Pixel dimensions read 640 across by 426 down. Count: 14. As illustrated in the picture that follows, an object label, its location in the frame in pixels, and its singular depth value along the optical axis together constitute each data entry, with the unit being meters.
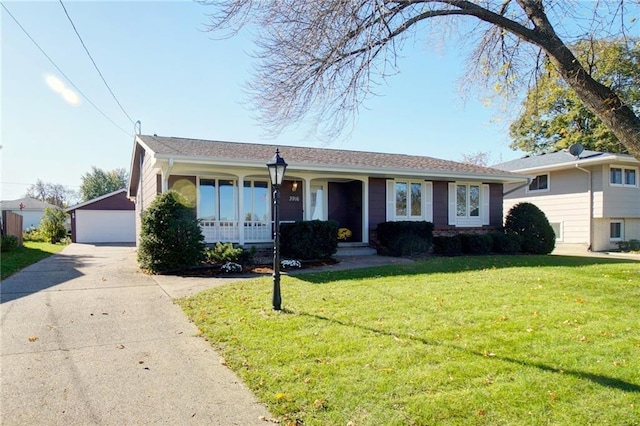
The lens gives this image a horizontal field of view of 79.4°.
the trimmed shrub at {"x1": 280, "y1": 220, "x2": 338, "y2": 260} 11.39
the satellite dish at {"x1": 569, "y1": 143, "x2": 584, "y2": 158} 18.05
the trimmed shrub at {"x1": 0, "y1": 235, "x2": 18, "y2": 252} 15.71
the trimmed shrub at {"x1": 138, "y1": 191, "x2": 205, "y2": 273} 9.80
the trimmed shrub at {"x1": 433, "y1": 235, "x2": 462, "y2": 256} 13.88
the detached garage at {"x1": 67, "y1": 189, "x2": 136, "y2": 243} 27.41
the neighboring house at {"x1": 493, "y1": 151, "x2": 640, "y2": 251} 17.92
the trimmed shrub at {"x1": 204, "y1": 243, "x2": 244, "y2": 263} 10.51
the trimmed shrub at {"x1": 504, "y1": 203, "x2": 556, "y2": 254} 14.52
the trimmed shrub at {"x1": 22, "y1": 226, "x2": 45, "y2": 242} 27.52
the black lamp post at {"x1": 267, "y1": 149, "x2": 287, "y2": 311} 6.10
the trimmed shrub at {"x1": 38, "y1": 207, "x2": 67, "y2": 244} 27.23
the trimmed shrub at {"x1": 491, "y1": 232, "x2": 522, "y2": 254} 14.34
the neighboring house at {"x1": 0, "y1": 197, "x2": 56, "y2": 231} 46.69
